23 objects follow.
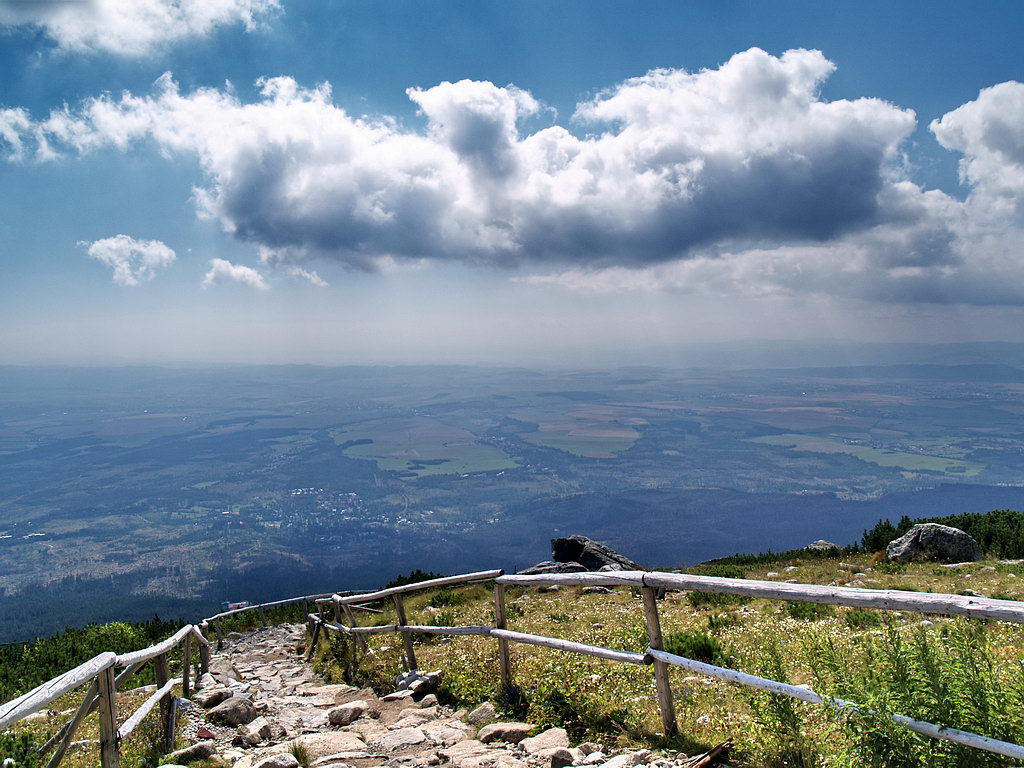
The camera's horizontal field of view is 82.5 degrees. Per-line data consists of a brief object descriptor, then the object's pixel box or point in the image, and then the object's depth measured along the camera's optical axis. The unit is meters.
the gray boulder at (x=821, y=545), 32.84
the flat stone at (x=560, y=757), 6.10
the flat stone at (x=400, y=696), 10.07
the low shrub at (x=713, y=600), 16.41
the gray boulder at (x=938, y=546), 23.95
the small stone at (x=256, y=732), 8.52
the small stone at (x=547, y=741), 6.79
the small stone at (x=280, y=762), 6.61
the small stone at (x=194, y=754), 7.20
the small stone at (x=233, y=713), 9.38
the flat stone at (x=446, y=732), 7.68
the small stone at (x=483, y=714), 8.25
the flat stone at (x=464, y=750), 6.88
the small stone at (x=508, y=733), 7.33
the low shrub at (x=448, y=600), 24.45
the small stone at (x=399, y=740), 7.63
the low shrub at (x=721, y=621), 12.78
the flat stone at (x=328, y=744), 7.70
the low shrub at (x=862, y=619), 11.23
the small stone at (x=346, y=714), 9.42
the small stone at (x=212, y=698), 10.47
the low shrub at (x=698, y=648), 9.61
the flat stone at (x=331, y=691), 11.77
